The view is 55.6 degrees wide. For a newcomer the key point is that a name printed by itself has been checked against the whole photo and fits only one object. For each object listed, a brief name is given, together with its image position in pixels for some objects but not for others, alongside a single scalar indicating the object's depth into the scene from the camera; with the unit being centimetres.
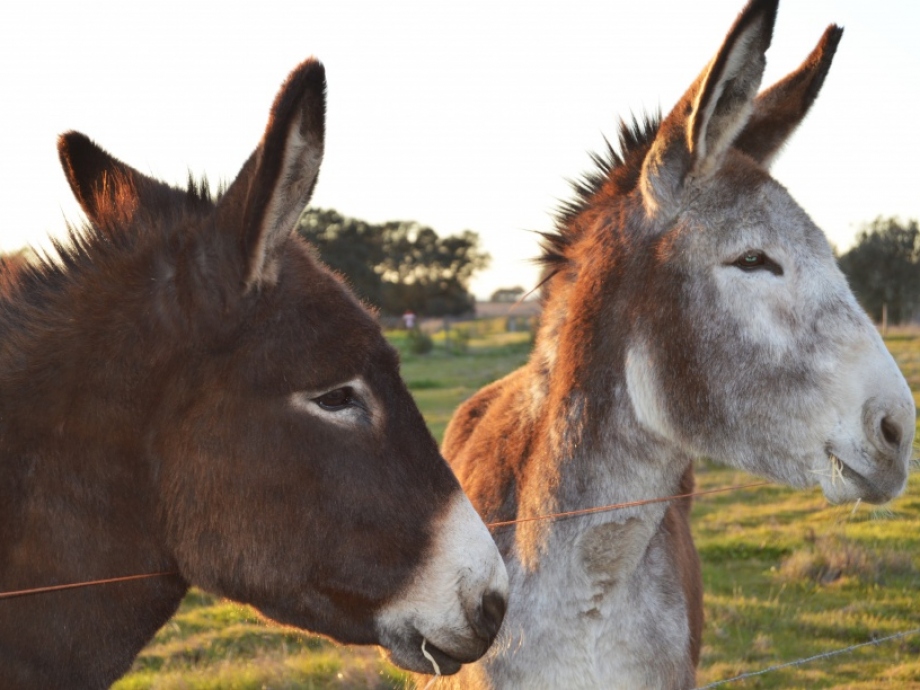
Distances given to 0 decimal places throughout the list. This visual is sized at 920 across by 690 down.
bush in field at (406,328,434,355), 3553
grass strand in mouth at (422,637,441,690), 242
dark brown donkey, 228
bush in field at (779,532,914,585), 771
